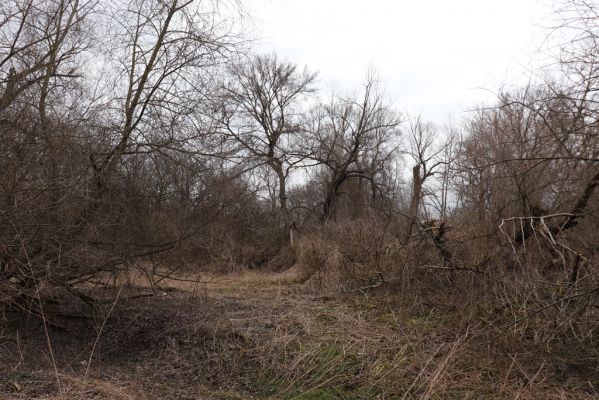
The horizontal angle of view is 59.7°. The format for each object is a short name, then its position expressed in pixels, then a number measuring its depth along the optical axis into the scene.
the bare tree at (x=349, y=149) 29.73
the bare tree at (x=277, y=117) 28.47
